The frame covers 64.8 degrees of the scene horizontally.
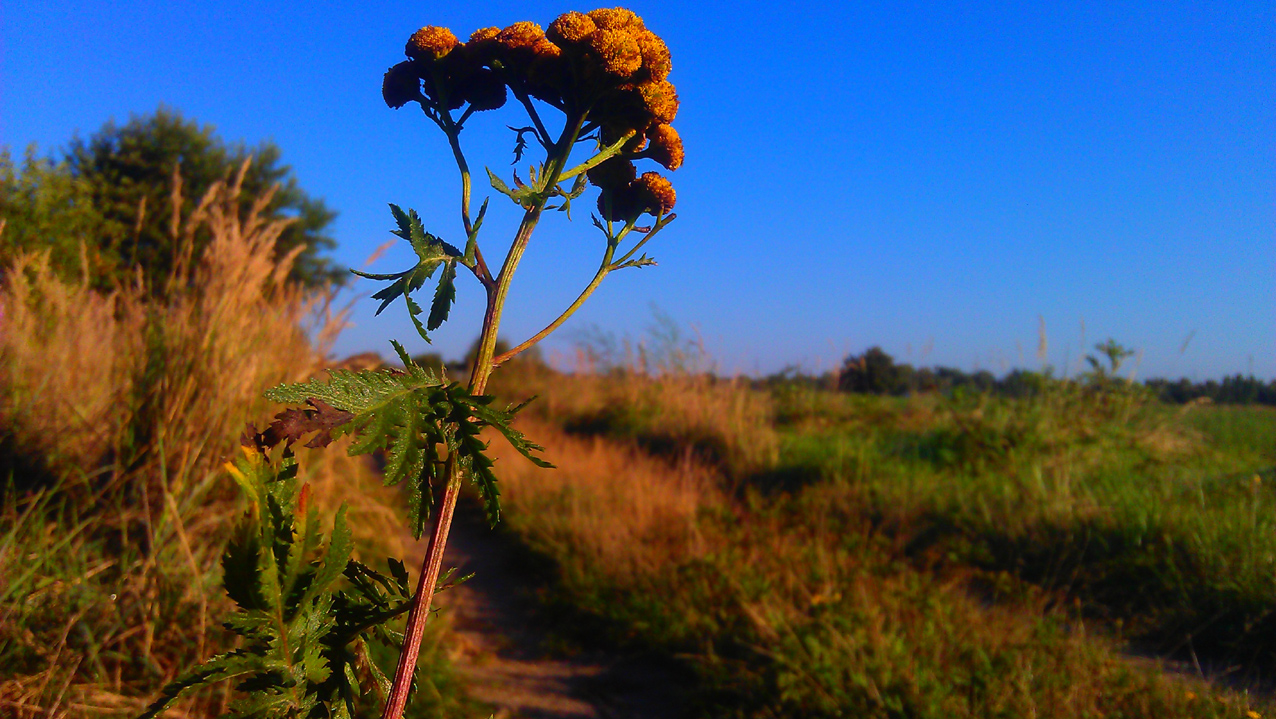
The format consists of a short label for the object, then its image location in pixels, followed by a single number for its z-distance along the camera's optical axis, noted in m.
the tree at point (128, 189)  5.07
